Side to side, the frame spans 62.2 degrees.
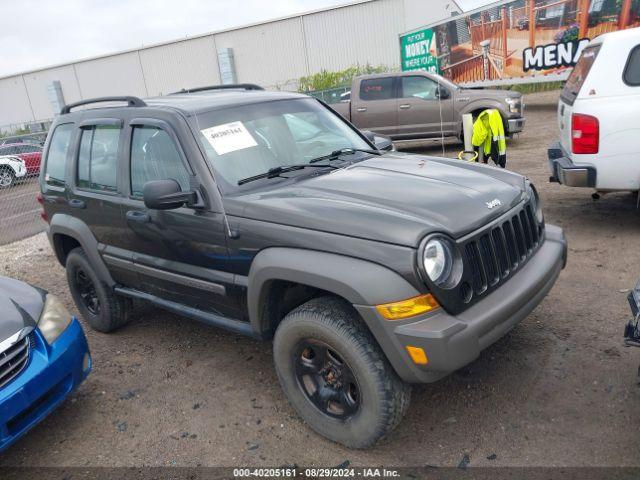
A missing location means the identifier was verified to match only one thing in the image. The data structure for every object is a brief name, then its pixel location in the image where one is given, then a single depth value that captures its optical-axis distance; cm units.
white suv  505
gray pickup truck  1120
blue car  292
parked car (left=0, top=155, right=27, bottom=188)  1506
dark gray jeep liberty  254
